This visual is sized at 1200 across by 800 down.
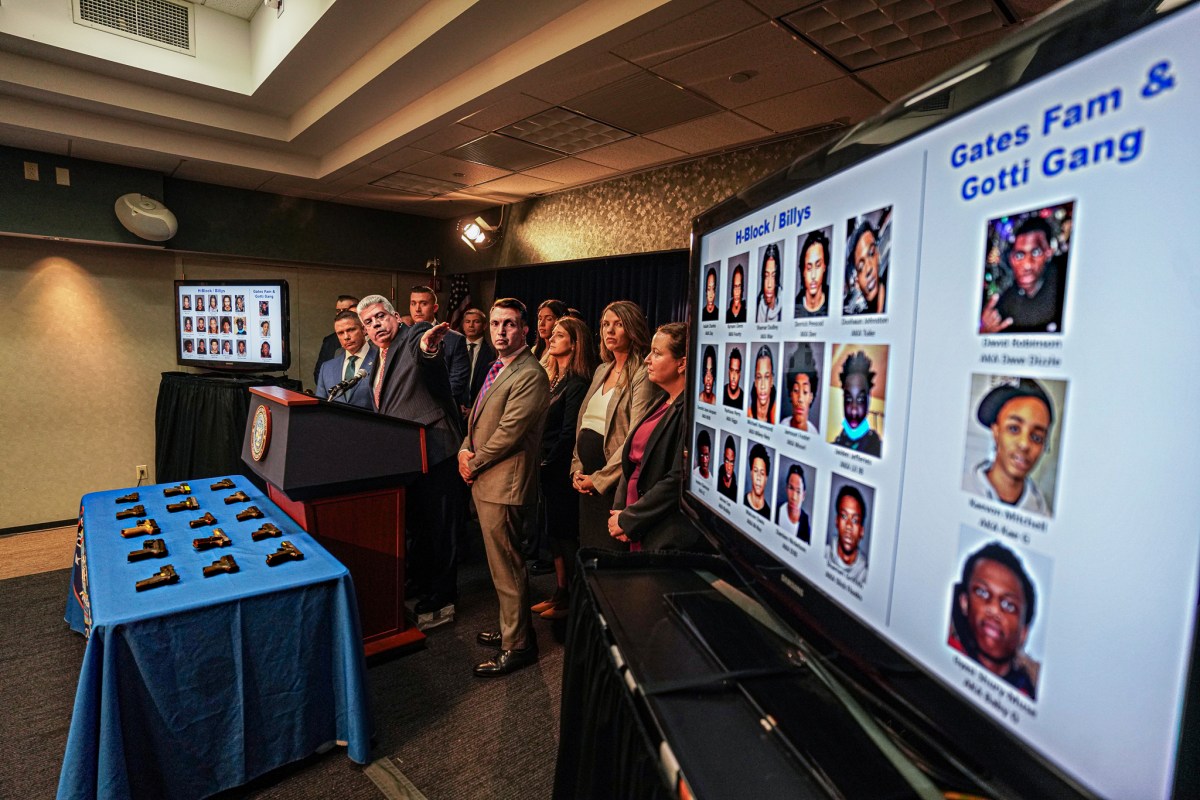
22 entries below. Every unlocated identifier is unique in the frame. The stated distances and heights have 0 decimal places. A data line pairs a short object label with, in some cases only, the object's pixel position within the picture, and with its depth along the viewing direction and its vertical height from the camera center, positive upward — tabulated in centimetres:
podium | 211 -54
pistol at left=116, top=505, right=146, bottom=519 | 214 -68
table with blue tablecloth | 138 -90
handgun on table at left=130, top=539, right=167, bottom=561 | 177 -68
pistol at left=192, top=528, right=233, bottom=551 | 186 -67
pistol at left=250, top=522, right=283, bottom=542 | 195 -67
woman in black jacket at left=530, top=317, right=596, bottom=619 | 308 -48
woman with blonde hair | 237 -28
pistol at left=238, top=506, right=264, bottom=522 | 214 -67
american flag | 556 +43
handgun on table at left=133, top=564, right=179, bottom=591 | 157 -68
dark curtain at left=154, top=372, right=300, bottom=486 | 411 -67
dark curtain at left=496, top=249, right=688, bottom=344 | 413 +52
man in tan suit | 234 -50
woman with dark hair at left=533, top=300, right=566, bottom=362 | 366 +20
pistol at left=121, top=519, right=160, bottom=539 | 196 -68
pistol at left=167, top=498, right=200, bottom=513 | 226 -68
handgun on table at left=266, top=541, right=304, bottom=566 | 176 -67
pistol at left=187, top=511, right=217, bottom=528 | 209 -68
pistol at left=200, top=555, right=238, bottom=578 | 167 -68
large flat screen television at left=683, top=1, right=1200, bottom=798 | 38 -4
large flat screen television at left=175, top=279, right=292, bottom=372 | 411 +7
